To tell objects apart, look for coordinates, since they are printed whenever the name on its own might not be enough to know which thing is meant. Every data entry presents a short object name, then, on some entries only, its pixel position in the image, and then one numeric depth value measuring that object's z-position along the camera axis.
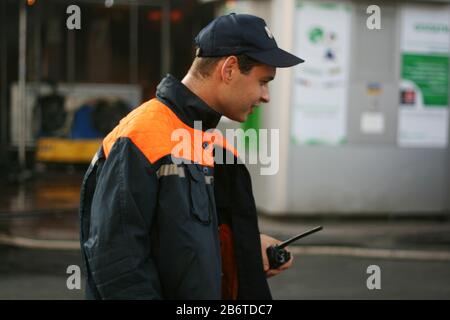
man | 2.12
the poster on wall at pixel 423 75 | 11.07
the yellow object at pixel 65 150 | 16.62
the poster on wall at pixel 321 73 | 10.56
